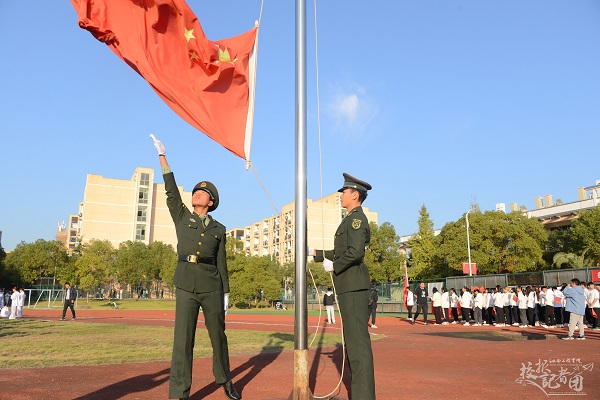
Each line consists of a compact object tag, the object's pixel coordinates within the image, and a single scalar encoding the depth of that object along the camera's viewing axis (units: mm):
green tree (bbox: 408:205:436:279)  49094
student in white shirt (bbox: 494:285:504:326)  21203
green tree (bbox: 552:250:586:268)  41953
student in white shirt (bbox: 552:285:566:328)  19328
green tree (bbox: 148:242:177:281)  59772
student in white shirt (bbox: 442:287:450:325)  23031
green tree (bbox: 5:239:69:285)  64438
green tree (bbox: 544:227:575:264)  49156
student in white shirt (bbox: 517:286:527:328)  20281
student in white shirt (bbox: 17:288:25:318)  25203
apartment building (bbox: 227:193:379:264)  97312
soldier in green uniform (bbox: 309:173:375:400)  4824
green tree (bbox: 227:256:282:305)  47531
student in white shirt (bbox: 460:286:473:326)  22406
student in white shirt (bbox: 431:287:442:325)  22438
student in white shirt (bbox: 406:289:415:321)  24834
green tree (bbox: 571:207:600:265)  43594
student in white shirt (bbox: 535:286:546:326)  20484
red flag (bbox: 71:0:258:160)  6633
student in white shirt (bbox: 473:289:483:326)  22000
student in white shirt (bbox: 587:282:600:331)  17828
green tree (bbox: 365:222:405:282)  60531
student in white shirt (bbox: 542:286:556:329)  19547
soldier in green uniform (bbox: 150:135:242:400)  5371
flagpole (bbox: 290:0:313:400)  5012
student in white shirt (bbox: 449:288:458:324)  23625
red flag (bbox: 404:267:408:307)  26562
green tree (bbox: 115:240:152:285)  62156
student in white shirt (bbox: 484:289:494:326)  22059
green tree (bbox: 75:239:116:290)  45906
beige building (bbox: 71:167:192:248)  89625
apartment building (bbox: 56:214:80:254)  117962
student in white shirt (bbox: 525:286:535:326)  20391
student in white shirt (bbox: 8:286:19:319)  24084
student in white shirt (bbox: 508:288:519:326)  21064
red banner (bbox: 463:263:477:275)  38922
